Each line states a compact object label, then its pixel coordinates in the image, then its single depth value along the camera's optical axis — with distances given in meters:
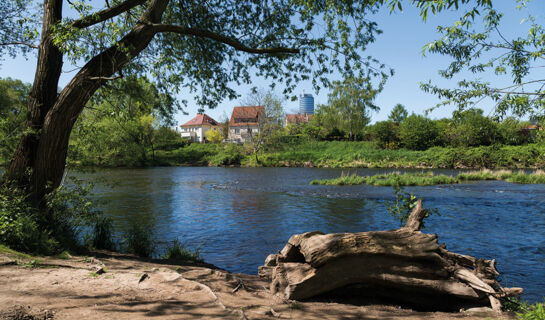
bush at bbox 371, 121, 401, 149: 57.34
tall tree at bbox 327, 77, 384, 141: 66.88
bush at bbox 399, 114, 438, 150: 53.28
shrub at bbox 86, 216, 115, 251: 8.30
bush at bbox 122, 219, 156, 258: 8.27
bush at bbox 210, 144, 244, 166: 54.53
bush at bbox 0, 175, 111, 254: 5.76
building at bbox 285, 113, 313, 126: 74.47
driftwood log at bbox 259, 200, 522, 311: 4.63
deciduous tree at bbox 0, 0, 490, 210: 6.48
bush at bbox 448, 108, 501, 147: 44.28
